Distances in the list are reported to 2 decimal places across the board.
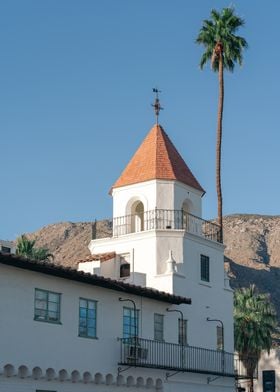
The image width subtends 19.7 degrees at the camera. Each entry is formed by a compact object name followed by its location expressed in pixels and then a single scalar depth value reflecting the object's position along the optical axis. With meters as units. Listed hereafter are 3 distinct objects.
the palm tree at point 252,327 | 53.31
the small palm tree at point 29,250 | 54.82
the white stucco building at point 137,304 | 28.14
